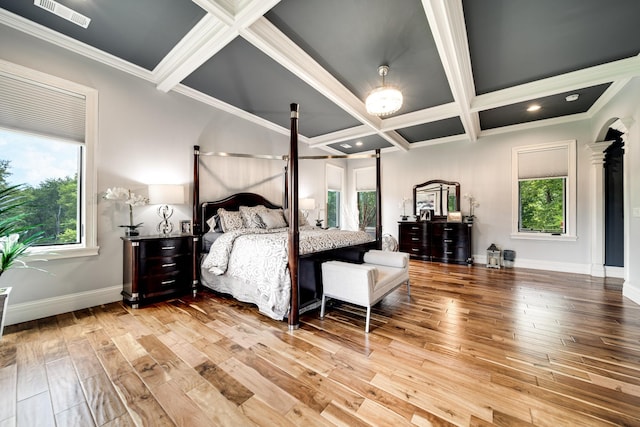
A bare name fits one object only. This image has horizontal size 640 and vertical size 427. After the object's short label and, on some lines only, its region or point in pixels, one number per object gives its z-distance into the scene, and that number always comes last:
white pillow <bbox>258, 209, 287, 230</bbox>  4.04
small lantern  5.05
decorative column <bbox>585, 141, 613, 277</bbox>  4.32
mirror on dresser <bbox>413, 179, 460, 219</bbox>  5.89
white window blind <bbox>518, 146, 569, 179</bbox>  4.77
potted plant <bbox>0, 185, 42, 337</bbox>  1.87
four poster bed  2.49
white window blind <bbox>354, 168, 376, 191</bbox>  7.13
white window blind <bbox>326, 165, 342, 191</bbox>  7.02
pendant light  3.00
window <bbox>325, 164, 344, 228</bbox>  7.05
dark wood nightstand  2.89
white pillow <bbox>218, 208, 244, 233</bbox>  3.73
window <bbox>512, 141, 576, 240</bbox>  4.71
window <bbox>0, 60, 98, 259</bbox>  2.47
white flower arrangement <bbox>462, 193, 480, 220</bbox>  5.64
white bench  2.41
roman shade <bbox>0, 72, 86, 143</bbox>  2.44
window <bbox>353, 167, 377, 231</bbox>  7.03
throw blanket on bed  2.50
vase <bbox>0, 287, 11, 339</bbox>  1.90
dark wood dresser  5.38
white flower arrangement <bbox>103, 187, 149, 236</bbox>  2.88
